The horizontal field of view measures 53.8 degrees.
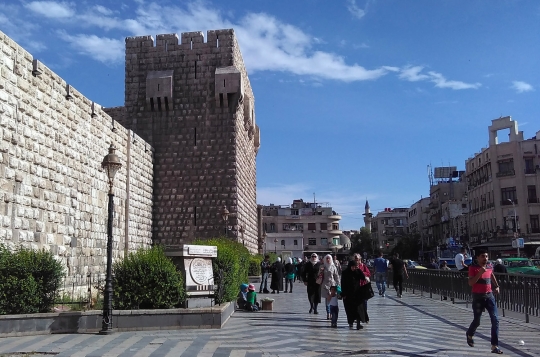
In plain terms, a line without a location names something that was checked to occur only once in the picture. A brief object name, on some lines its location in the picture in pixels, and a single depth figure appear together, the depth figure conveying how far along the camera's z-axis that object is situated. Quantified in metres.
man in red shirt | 7.23
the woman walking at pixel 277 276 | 18.97
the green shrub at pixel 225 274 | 11.09
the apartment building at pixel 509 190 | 42.75
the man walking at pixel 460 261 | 14.47
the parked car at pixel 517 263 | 21.23
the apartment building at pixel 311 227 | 73.25
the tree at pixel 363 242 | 82.31
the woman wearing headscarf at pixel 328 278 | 10.77
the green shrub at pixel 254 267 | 25.00
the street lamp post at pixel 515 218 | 40.31
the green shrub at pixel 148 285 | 9.66
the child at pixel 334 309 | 9.79
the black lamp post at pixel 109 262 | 8.82
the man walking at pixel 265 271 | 19.14
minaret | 103.18
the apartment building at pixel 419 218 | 71.88
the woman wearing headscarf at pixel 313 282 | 12.06
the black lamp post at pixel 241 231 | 23.97
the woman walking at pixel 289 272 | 20.14
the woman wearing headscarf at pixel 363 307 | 9.43
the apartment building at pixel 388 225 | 88.26
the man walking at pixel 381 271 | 16.85
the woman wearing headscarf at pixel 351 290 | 9.38
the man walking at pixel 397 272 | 16.70
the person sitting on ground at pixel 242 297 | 12.66
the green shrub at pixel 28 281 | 8.77
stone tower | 23.34
